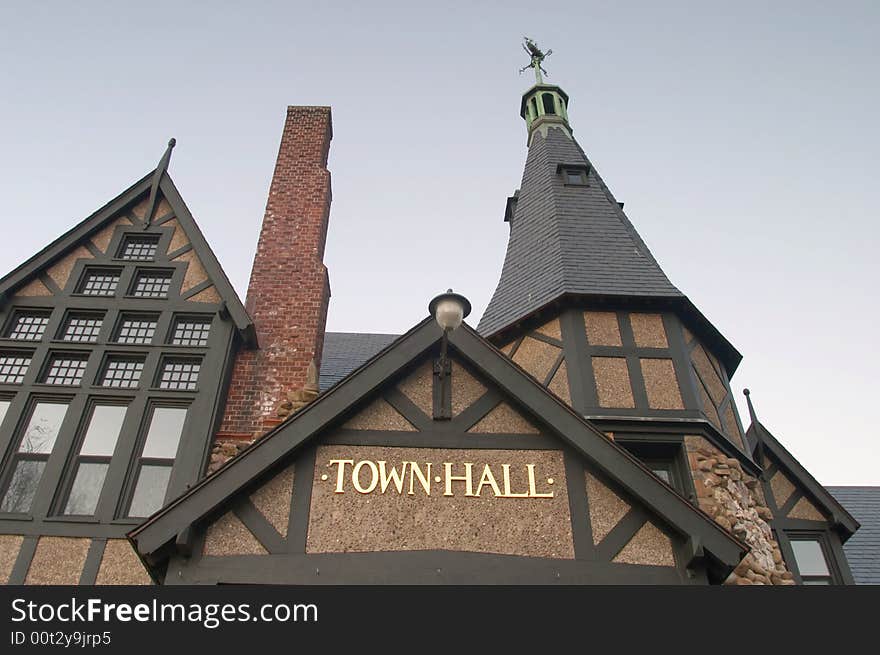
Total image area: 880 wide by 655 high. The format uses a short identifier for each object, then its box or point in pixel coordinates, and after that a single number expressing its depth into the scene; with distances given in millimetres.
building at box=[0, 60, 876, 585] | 6801
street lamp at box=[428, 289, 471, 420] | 6910
